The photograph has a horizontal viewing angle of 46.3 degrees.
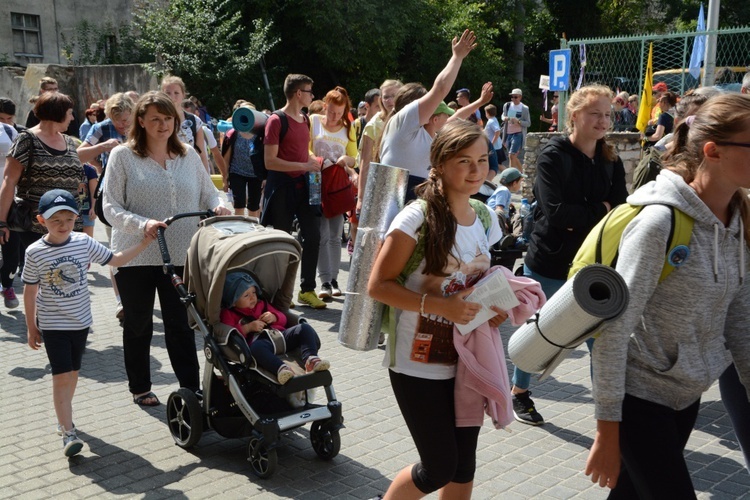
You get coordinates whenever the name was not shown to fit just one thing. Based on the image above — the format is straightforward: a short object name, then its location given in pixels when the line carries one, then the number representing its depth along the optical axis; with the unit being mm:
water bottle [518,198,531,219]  8770
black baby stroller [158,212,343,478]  4742
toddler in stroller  4805
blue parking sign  13445
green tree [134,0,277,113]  27812
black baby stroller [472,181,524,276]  6655
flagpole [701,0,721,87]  12788
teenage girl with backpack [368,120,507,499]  3363
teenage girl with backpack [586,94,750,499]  2730
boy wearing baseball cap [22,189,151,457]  5078
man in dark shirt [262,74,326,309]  8273
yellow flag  13820
